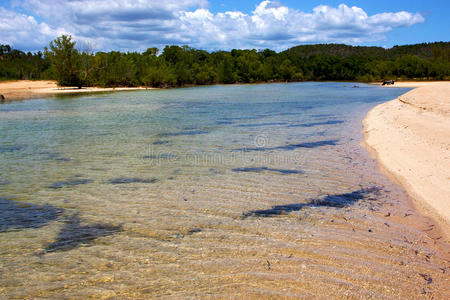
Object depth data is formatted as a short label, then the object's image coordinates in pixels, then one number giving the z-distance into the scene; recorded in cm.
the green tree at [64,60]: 7081
